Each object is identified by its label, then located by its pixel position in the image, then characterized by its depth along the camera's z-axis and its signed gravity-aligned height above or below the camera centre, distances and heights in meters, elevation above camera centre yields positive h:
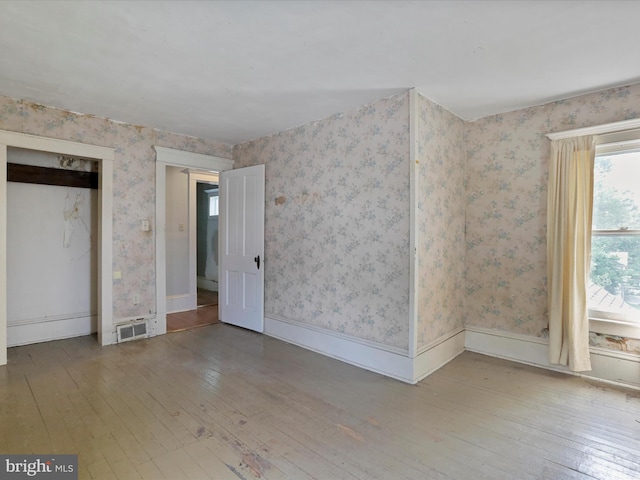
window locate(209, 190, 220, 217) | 7.64 +0.56
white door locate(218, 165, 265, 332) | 4.39 -0.23
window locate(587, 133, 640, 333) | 2.90 -0.03
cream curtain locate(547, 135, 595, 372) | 2.98 -0.14
